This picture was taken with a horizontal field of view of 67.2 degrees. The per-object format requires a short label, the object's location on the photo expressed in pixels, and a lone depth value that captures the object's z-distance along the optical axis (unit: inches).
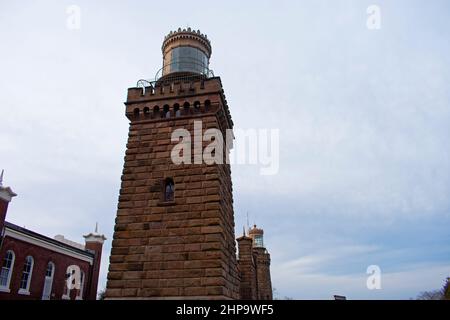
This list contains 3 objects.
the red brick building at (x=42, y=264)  914.1
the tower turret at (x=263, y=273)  1116.5
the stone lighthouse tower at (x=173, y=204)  456.4
